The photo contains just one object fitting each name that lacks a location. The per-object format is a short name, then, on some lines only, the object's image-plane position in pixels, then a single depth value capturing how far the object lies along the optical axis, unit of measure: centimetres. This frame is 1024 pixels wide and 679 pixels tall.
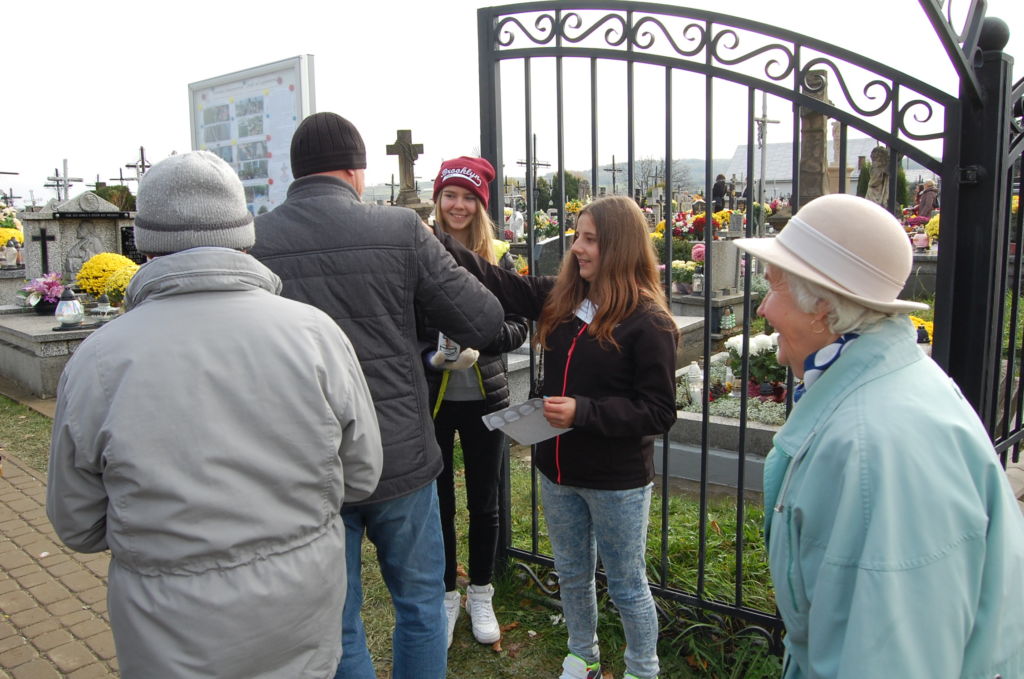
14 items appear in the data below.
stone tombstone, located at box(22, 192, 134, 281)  1042
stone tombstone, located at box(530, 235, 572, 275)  1010
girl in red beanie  283
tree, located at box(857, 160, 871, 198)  3058
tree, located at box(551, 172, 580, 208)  3228
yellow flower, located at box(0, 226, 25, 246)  1479
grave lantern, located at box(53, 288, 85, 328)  729
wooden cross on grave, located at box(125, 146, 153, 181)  1684
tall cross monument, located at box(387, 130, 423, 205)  865
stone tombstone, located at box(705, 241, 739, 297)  1025
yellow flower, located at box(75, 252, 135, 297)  889
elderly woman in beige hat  119
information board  404
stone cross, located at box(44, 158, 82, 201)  2444
